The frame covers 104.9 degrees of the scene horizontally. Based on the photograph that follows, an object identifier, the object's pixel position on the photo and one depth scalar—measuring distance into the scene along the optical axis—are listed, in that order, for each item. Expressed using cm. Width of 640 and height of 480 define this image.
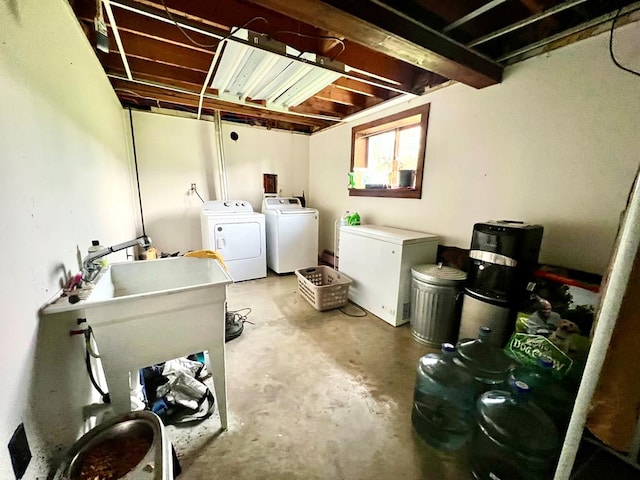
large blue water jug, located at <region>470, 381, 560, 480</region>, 96
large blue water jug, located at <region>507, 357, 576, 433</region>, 110
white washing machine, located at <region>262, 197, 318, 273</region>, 367
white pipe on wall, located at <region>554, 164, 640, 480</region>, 49
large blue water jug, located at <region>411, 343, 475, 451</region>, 127
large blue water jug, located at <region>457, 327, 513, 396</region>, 128
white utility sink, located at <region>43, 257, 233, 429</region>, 100
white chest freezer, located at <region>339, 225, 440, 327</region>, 229
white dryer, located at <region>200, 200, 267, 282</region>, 324
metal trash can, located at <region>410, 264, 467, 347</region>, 203
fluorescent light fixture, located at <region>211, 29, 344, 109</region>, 176
